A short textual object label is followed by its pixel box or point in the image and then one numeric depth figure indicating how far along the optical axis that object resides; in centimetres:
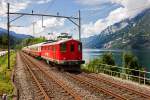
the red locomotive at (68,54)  1523
